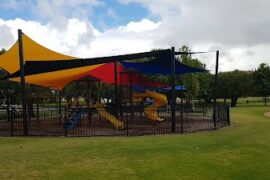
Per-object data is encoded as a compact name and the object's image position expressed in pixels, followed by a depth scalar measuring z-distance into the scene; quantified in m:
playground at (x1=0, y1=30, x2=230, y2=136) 14.74
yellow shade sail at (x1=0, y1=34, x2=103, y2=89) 19.66
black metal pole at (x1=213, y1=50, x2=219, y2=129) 15.91
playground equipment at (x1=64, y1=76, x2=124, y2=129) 17.16
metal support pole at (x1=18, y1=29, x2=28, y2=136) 14.70
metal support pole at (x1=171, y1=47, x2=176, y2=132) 14.77
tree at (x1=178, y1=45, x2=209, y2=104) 40.78
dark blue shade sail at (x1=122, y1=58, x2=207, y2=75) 19.47
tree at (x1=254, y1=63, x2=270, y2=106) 51.98
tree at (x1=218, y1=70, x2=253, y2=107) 53.88
